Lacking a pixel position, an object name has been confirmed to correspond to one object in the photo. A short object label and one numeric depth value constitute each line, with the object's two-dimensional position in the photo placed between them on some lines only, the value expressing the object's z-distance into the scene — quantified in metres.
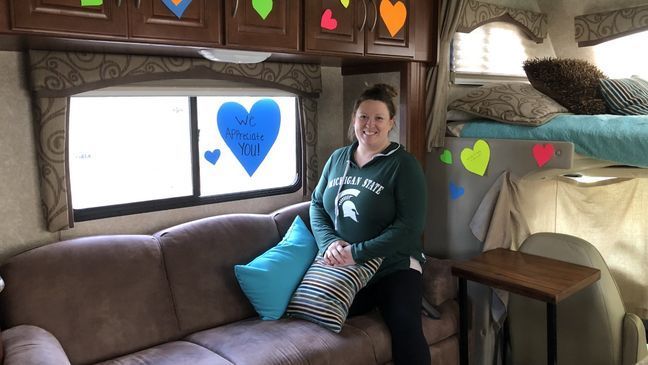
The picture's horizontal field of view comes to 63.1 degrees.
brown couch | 1.98
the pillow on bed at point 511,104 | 2.61
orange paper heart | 2.67
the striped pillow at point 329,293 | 2.21
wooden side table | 2.18
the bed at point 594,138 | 2.26
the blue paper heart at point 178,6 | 1.94
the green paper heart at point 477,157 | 2.77
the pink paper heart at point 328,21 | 2.44
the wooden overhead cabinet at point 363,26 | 2.42
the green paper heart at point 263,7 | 2.18
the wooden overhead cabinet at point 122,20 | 1.70
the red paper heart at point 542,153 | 2.50
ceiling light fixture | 2.23
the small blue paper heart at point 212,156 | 2.73
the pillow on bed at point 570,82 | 2.69
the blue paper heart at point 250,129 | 2.79
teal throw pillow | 2.31
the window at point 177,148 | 2.37
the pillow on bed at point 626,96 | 2.58
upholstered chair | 2.37
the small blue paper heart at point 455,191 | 2.92
